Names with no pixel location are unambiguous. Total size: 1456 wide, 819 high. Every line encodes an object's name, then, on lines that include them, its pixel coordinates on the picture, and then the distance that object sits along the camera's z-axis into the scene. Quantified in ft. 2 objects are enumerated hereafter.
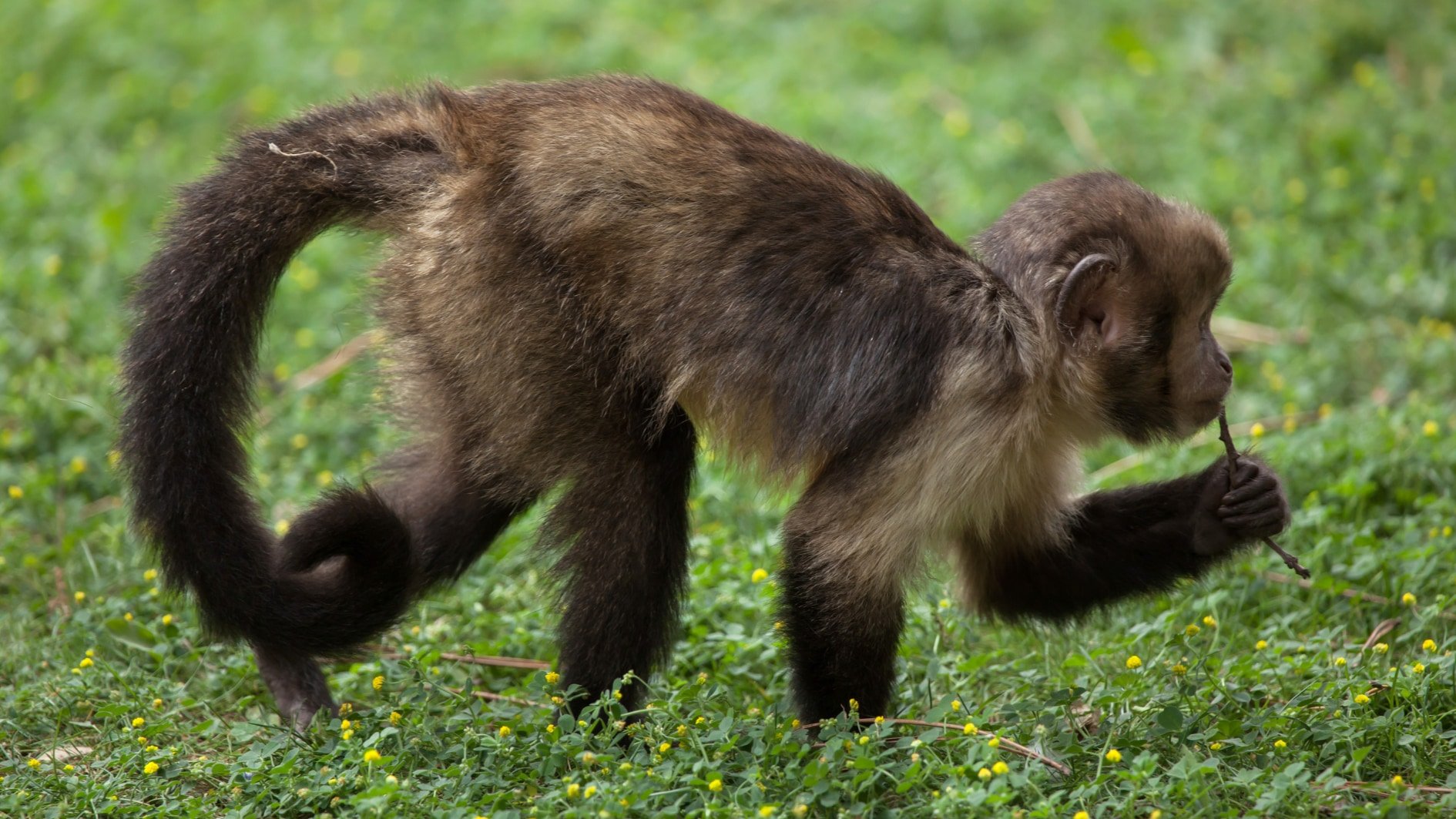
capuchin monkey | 24.63
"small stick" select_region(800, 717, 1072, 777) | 23.66
